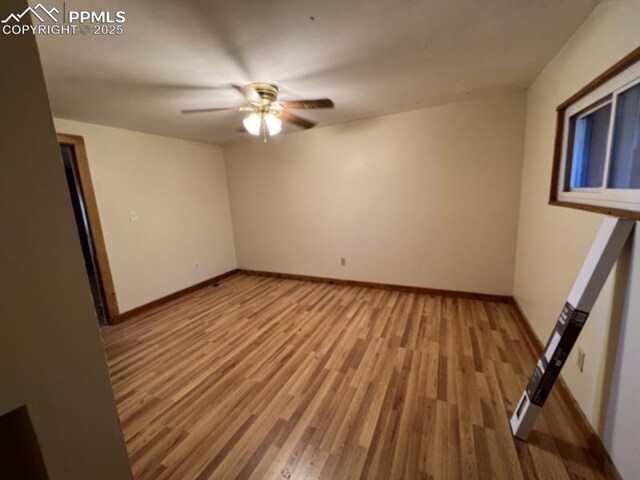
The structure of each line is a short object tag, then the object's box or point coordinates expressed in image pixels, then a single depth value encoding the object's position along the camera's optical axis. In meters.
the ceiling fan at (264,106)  2.06
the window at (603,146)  1.27
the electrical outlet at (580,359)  1.49
